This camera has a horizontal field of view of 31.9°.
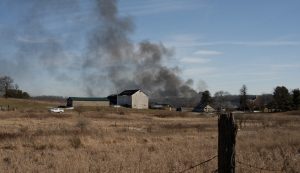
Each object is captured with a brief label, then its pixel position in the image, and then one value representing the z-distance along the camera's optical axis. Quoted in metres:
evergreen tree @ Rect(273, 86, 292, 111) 147.75
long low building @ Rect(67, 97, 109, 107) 164.12
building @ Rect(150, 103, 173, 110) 179.96
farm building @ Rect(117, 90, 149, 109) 173.50
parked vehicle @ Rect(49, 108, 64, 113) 106.81
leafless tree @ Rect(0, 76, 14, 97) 167.48
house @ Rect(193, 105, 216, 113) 171.25
